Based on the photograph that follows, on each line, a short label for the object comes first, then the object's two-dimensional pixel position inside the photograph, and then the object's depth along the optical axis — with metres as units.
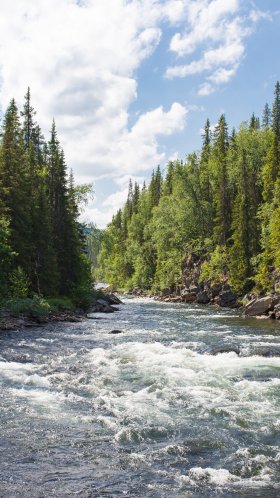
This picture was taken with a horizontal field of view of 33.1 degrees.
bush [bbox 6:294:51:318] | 30.73
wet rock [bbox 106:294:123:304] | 53.53
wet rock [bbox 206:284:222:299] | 56.29
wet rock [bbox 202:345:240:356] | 19.62
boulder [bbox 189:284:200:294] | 61.12
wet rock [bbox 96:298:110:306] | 46.72
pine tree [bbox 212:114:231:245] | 62.88
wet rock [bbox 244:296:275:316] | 38.84
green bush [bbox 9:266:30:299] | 34.09
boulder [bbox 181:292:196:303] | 61.12
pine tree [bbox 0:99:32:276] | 37.09
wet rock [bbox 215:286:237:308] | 52.07
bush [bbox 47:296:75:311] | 36.60
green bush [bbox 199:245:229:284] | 58.59
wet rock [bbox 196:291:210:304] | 57.10
